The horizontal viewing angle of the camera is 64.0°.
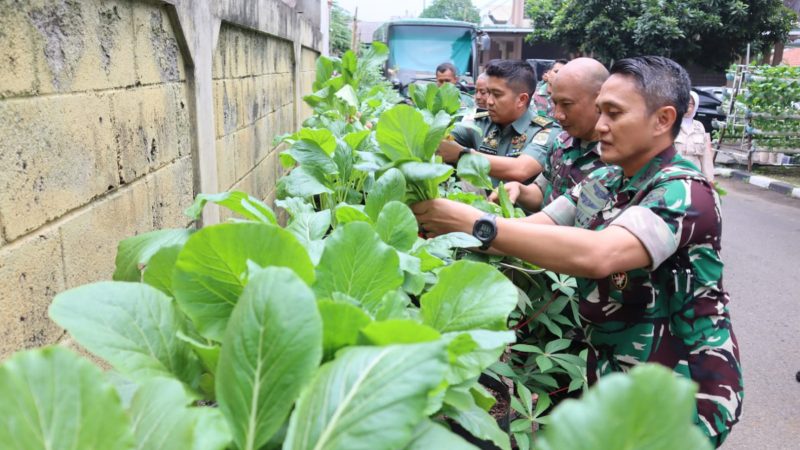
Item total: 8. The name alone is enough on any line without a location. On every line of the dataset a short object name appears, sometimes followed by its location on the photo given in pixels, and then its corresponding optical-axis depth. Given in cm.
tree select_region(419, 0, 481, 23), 6589
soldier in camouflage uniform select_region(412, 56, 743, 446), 154
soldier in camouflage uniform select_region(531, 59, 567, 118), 502
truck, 1491
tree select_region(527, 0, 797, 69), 1434
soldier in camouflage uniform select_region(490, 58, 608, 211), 269
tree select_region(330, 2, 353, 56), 2095
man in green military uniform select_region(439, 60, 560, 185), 340
